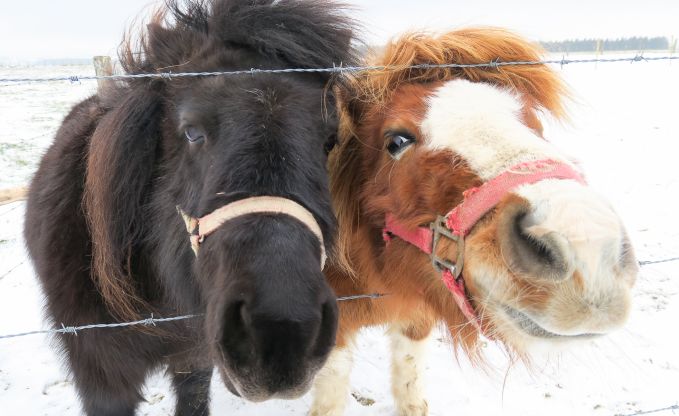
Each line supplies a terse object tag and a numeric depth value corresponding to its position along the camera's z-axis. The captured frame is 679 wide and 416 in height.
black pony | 1.02
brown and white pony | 1.01
